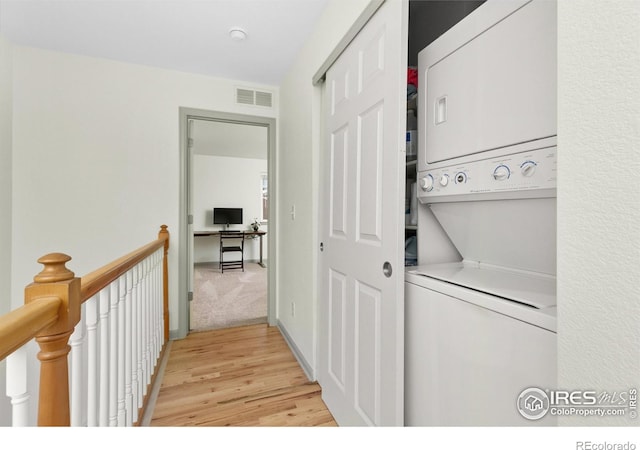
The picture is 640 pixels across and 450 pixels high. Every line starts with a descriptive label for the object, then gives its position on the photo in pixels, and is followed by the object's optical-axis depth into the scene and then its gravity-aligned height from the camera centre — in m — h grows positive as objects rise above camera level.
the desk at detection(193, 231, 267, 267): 6.09 -0.17
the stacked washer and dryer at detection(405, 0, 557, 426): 0.78 +0.03
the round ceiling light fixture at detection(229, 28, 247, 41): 2.16 +1.45
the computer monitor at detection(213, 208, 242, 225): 6.46 +0.21
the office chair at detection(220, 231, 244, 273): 6.30 -0.49
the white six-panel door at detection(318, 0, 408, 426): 1.13 +0.00
